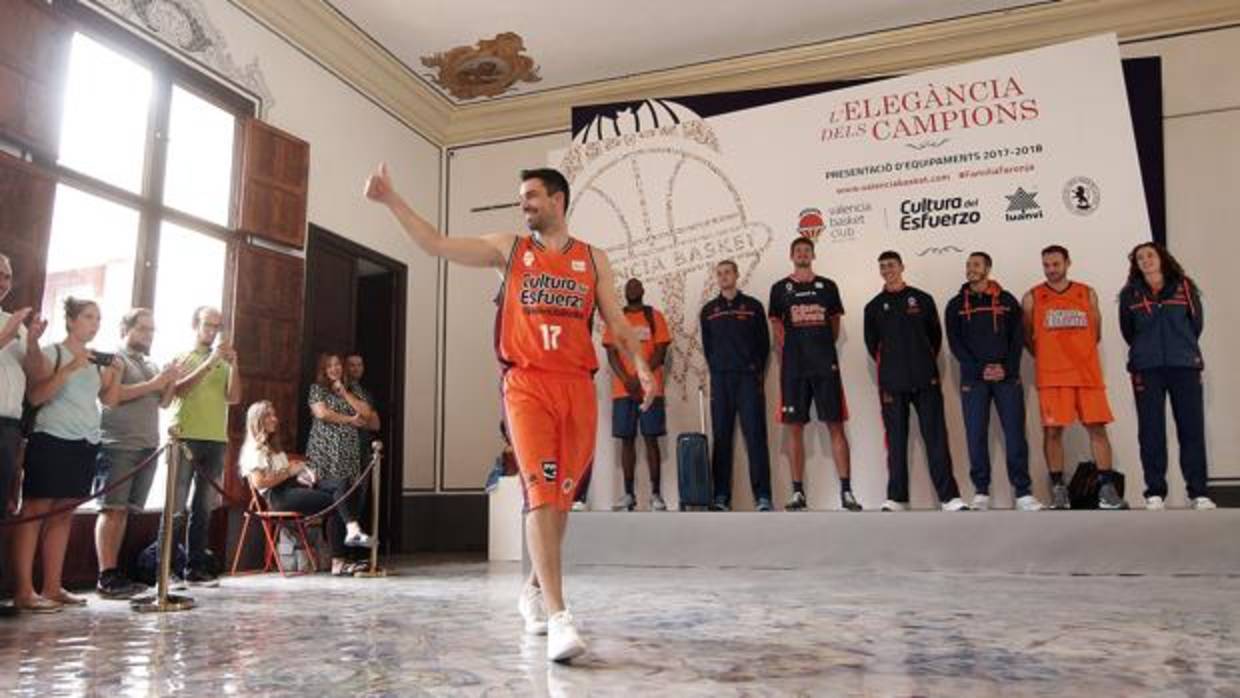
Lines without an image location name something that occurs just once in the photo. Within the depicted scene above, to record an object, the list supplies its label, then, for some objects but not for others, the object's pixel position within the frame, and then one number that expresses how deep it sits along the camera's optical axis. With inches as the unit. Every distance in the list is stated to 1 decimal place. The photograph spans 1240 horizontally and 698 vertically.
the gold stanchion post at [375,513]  198.5
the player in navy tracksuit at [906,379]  223.9
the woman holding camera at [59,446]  144.8
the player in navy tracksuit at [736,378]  242.8
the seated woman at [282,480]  205.8
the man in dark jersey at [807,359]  235.6
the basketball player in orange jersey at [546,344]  98.5
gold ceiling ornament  293.0
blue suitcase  244.7
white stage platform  181.5
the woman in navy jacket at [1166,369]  193.9
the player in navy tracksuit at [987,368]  218.4
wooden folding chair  204.2
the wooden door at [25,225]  172.7
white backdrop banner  236.7
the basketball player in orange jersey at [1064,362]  214.5
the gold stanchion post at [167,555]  137.3
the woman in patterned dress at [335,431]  217.2
